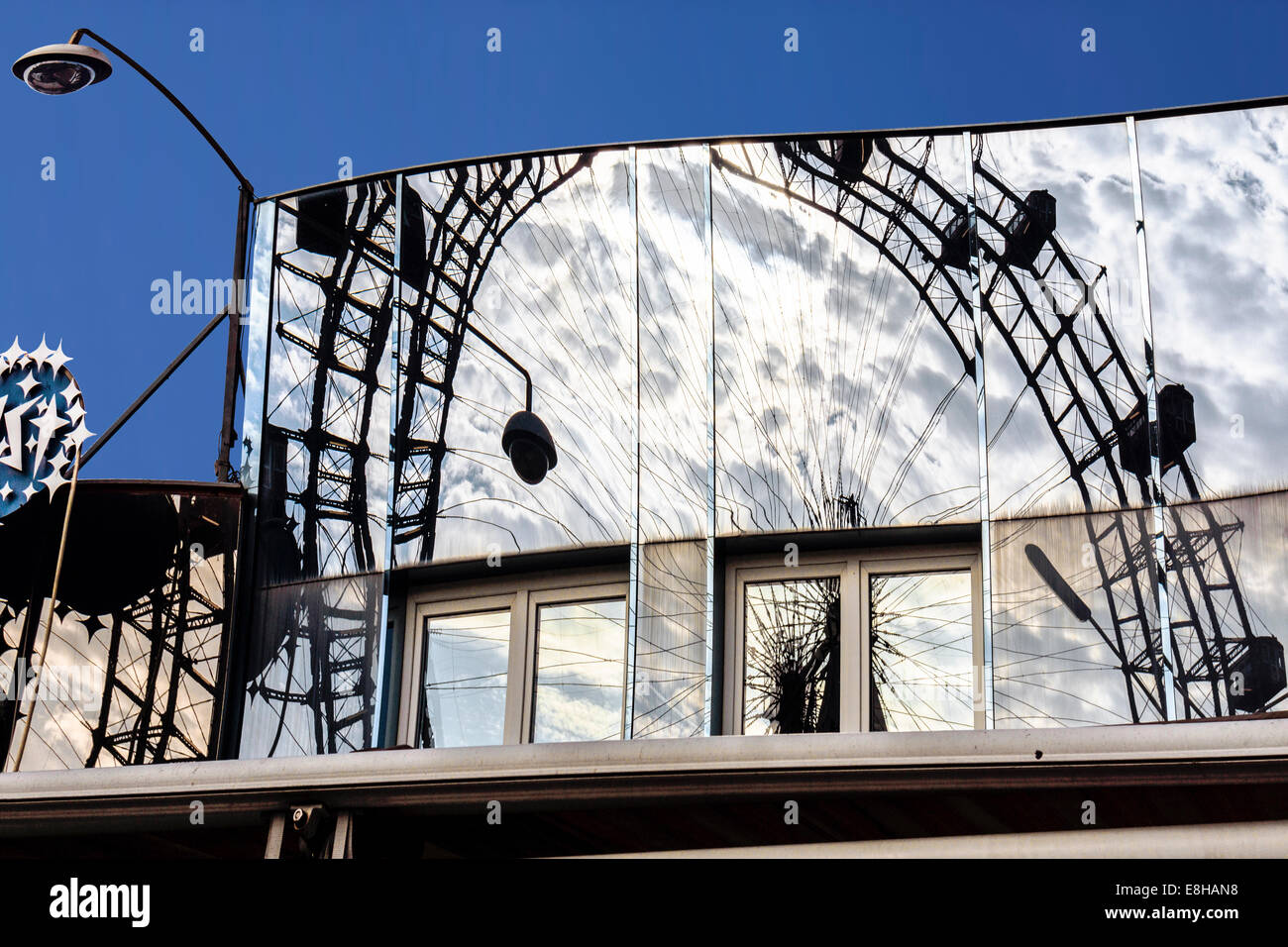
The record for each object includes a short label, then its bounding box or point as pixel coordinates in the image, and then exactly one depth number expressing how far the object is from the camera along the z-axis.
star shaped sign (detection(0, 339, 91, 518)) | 11.16
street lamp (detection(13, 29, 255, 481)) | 11.01
